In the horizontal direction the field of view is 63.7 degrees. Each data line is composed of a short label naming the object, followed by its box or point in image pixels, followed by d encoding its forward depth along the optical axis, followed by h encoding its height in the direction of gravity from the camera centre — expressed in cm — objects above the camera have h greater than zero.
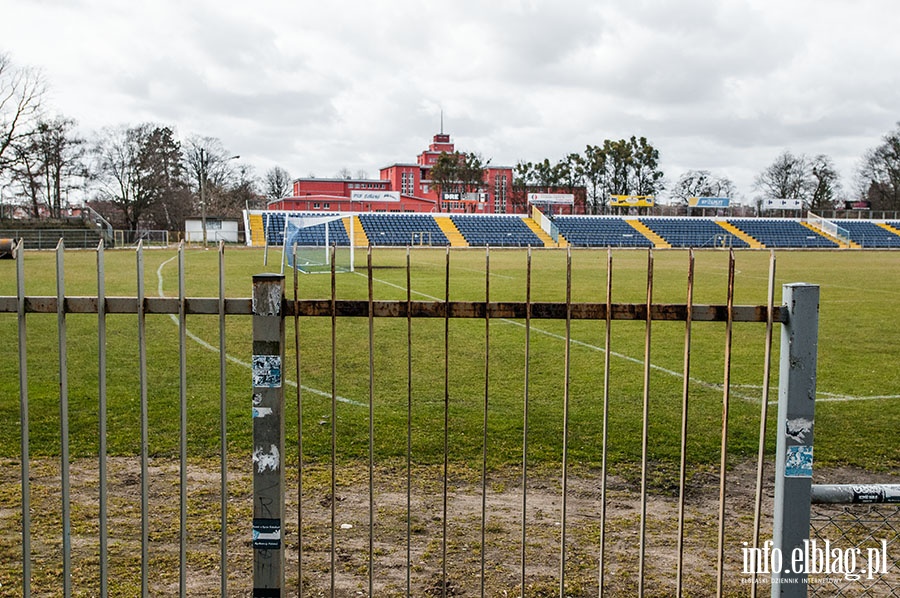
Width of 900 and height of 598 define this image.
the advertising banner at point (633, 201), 7619 +359
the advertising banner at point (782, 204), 7544 +344
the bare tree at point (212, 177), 7594 +578
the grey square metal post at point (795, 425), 301 -78
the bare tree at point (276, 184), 9712 +628
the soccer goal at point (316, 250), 2558 -82
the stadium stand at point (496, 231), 6006 +23
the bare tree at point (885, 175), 8056 +726
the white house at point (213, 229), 5441 +7
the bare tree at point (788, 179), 9231 +740
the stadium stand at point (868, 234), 5972 +35
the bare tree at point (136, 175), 6500 +493
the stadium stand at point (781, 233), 6019 +36
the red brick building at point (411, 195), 8838 +498
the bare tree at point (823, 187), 8875 +621
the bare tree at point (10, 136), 4442 +575
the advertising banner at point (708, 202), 7388 +350
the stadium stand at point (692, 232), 6119 +32
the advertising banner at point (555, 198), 7675 +387
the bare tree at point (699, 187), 9900 +669
